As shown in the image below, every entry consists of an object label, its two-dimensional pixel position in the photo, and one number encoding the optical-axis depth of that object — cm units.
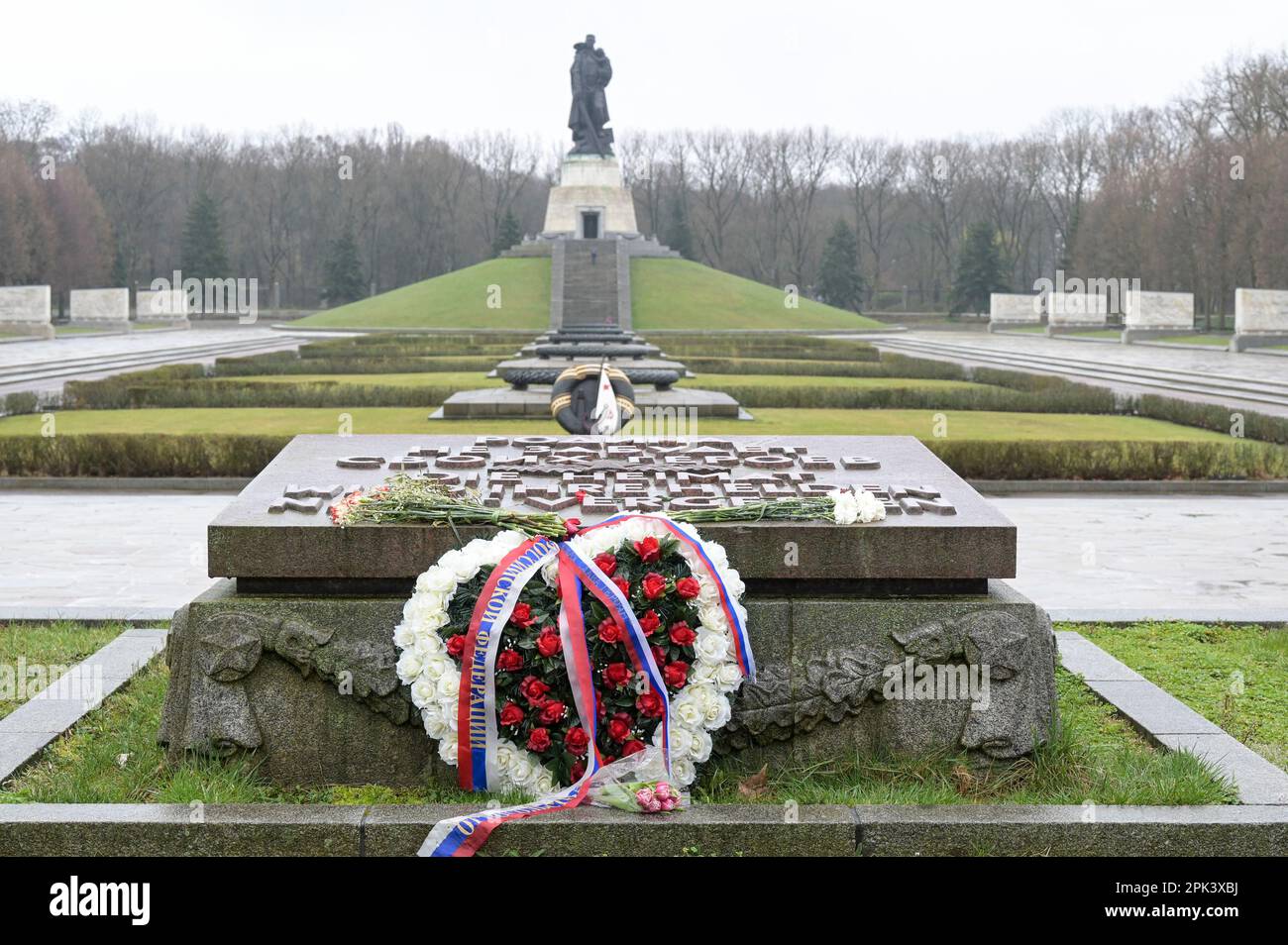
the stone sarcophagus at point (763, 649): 397
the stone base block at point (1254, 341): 3581
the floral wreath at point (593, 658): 375
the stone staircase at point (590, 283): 4184
